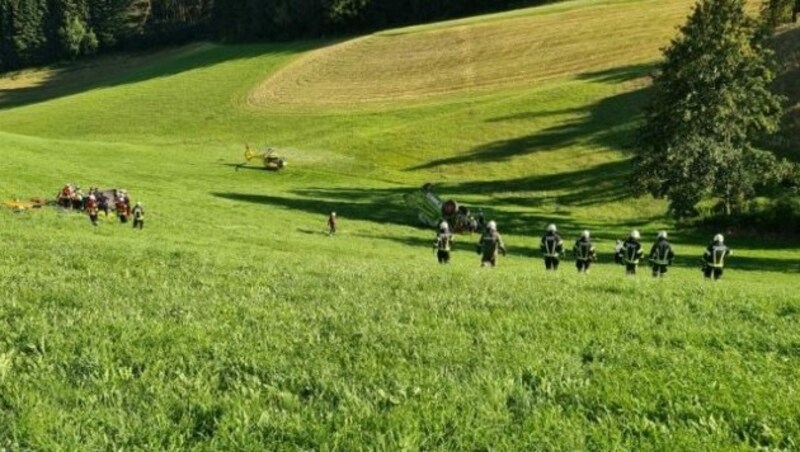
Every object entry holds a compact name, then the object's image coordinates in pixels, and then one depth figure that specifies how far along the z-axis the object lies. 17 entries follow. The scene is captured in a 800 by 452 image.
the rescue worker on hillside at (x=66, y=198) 35.38
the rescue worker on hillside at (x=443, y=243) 27.55
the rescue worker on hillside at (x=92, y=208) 31.73
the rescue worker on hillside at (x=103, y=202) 34.84
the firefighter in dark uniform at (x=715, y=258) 26.86
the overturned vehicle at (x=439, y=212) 41.12
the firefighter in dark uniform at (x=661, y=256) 27.69
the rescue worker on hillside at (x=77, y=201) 35.25
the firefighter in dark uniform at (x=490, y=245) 27.33
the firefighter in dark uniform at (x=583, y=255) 27.47
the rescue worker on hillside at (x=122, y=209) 33.22
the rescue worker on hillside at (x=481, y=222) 41.41
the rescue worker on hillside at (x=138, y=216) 31.88
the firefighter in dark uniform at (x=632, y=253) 27.81
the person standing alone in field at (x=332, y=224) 37.06
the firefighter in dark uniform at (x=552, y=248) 27.23
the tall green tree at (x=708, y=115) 42.44
